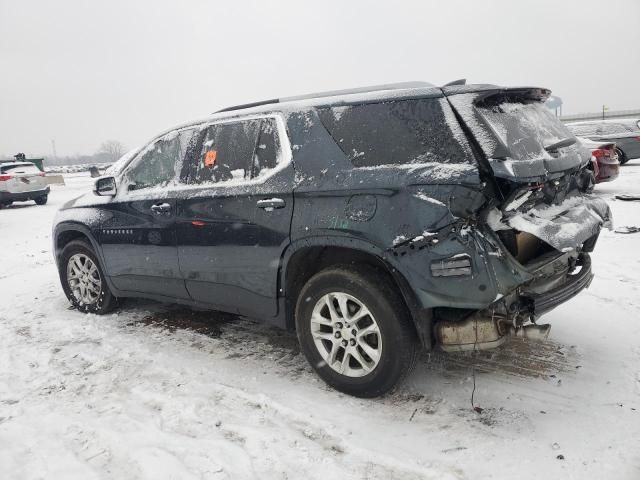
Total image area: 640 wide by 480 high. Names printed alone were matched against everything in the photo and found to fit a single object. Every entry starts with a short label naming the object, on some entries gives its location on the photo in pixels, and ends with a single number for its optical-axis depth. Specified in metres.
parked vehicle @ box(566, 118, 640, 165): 13.25
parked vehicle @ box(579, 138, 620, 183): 9.17
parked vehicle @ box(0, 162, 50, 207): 14.90
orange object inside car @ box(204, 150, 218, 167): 3.54
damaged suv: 2.43
